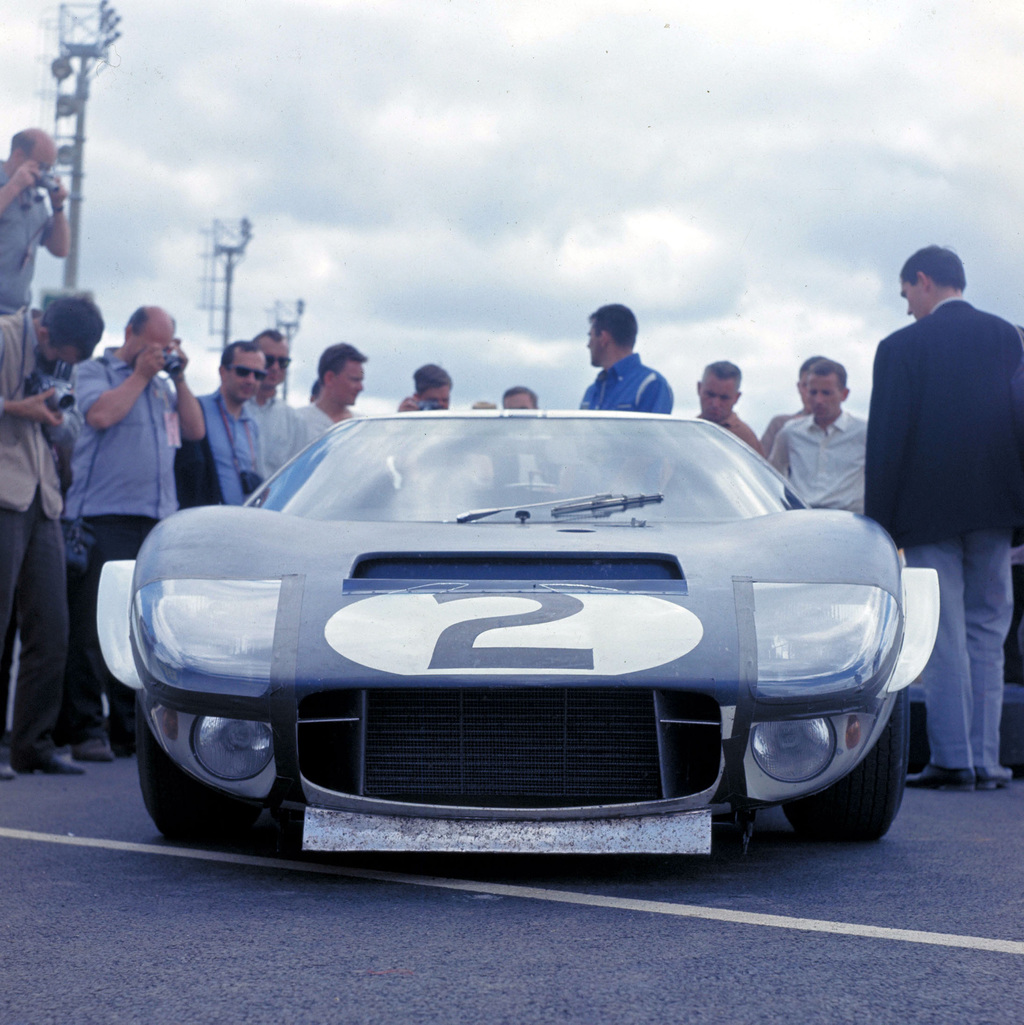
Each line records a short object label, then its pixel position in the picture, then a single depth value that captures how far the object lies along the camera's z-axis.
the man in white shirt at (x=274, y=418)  7.29
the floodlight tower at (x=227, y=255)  49.97
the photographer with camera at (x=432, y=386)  8.35
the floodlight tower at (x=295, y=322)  58.40
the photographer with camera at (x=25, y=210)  6.62
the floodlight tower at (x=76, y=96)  22.58
